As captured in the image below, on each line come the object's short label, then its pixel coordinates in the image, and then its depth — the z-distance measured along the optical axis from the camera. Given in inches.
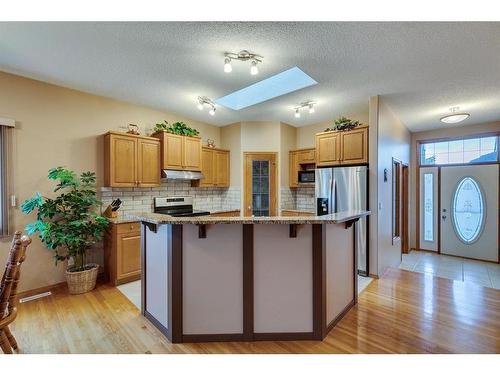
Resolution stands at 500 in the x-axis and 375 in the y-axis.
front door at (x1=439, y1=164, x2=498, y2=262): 185.8
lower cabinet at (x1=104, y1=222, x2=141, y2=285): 132.9
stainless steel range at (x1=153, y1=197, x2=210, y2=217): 170.9
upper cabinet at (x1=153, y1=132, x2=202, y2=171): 163.2
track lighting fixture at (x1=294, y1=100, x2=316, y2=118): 155.8
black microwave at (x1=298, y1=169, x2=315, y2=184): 192.9
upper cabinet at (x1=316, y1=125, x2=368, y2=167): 151.8
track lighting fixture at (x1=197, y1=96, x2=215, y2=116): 147.9
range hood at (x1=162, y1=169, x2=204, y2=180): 163.3
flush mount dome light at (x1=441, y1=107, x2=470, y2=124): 155.1
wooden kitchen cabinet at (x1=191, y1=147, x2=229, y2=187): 195.2
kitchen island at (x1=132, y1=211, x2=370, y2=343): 83.5
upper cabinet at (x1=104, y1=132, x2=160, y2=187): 141.6
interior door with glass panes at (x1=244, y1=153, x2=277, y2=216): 201.2
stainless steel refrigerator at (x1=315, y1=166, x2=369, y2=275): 147.9
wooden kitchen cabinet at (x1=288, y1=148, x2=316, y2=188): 199.3
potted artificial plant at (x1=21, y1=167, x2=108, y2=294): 117.5
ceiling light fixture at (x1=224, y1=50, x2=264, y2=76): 97.8
